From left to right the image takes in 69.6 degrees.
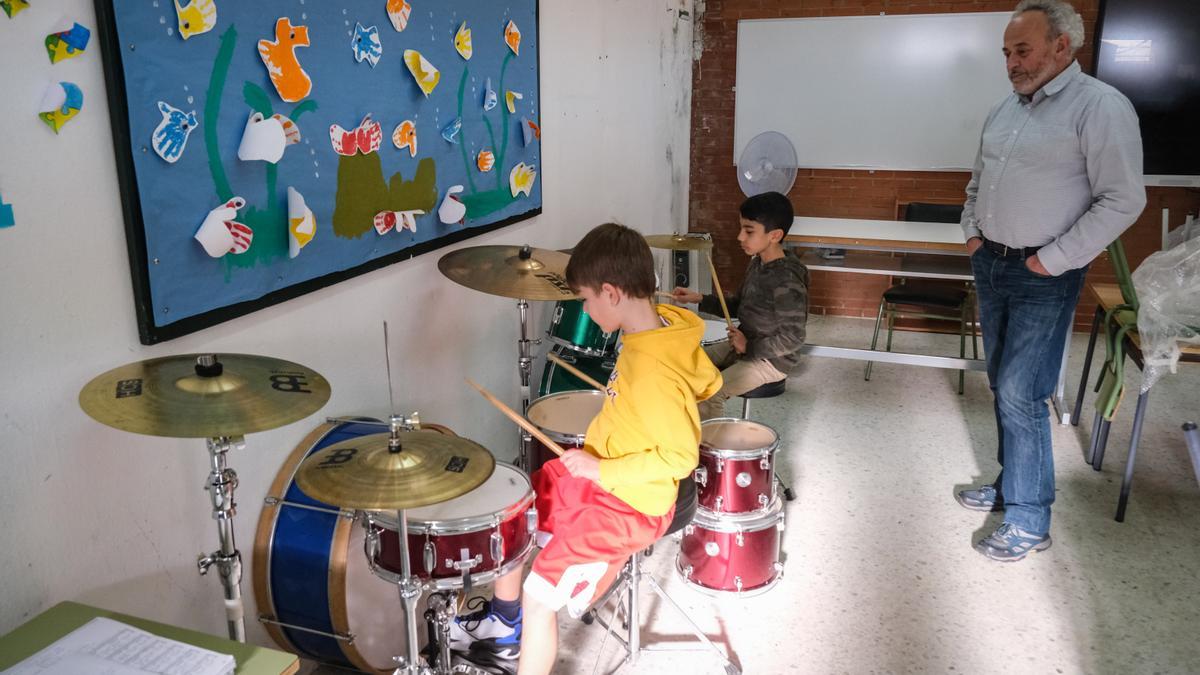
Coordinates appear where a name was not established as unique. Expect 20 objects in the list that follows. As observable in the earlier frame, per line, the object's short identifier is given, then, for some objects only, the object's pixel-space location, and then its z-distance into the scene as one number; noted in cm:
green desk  129
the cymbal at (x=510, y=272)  233
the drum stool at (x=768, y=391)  300
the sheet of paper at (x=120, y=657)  122
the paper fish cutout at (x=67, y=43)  141
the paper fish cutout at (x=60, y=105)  141
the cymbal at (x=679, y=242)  336
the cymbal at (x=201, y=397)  132
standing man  250
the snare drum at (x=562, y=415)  232
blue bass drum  189
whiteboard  538
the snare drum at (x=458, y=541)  174
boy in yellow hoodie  182
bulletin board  160
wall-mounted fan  531
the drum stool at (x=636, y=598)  211
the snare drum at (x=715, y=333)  314
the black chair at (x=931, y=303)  452
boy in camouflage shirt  291
